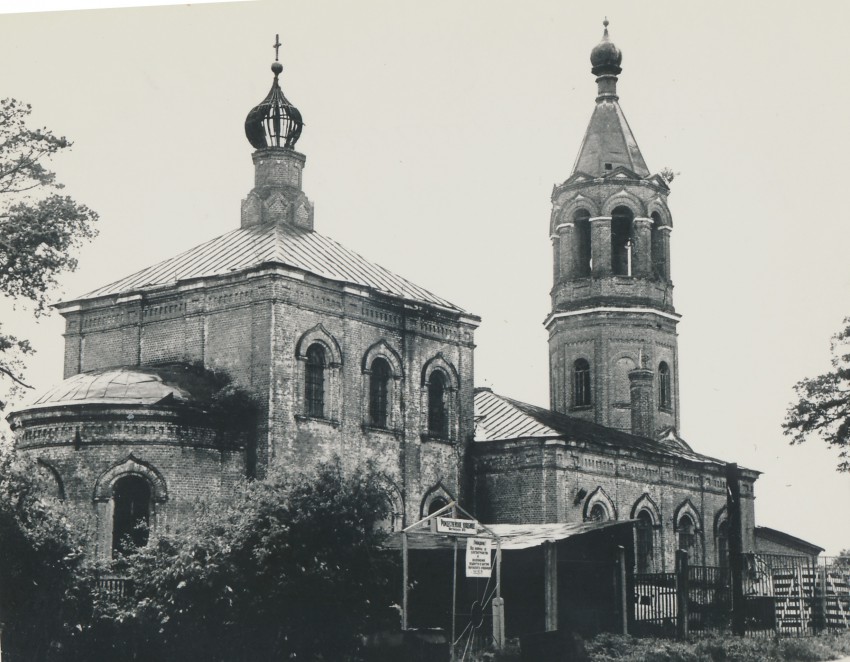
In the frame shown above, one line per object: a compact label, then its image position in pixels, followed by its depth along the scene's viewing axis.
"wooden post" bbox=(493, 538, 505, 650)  19.02
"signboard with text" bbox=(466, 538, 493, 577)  17.72
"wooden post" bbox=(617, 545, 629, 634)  21.53
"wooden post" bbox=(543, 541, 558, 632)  20.17
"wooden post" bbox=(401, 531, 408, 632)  19.19
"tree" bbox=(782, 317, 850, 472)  21.12
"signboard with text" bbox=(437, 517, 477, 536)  18.77
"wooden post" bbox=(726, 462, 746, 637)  21.66
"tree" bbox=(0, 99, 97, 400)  19.78
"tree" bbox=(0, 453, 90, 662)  19.00
